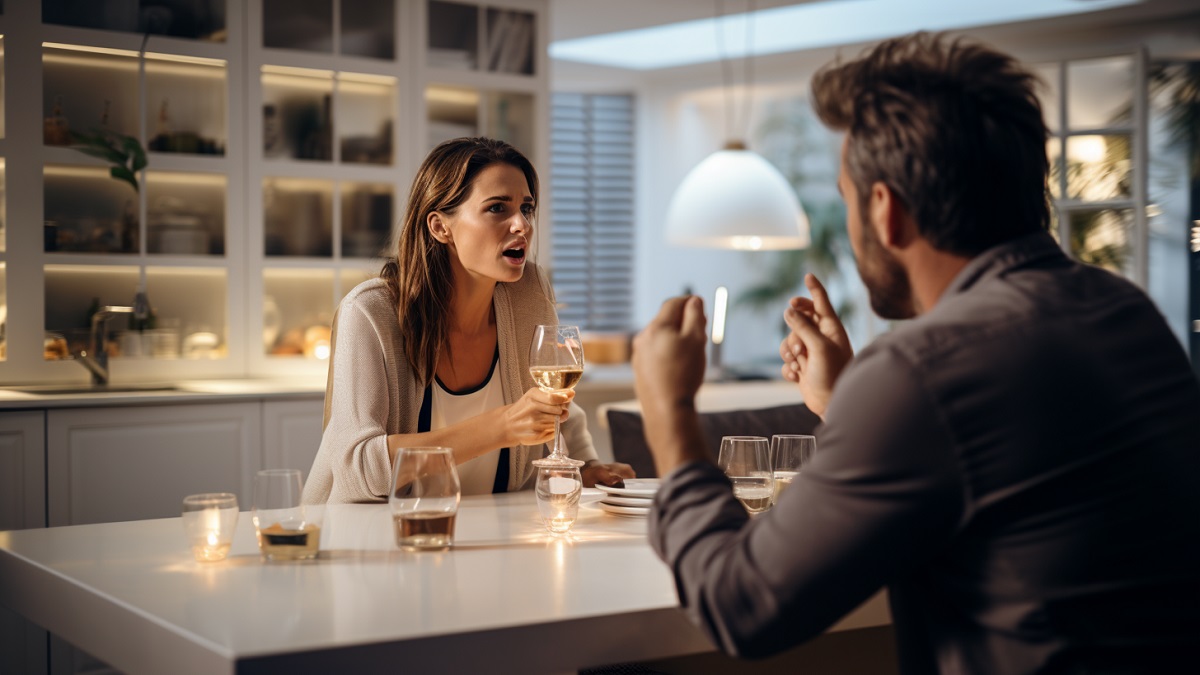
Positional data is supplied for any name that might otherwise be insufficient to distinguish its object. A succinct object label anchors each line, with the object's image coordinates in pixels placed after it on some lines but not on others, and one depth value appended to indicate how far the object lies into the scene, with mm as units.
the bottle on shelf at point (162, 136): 3990
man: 943
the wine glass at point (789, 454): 1735
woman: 2018
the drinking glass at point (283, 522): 1438
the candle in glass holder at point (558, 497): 1653
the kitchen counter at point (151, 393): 3367
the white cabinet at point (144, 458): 3438
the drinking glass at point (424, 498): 1450
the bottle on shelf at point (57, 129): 3750
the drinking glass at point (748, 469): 1674
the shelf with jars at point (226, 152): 3744
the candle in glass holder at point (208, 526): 1444
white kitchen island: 1114
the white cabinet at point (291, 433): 3801
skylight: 5523
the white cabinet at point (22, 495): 3326
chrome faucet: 3730
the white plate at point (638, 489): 1866
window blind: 6824
